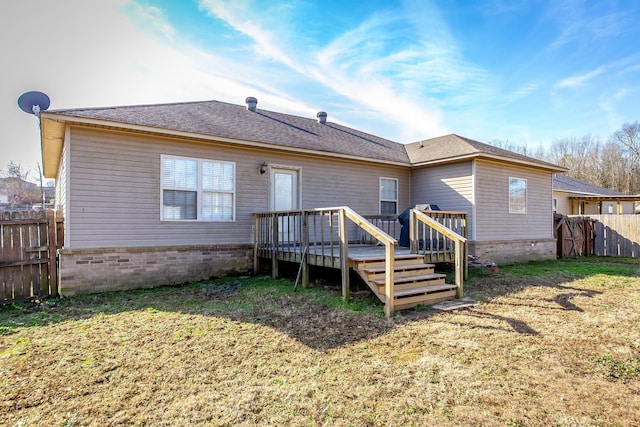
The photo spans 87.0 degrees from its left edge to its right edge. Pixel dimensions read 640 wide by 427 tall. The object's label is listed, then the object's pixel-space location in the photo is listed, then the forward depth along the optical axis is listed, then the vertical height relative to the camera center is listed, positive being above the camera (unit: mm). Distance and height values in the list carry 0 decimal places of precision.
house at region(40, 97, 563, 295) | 6434 +799
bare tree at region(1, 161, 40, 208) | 30484 +2907
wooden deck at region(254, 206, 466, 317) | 5090 -773
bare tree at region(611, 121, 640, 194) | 30906 +6041
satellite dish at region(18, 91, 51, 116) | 7391 +2555
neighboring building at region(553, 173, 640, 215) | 19469 +949
